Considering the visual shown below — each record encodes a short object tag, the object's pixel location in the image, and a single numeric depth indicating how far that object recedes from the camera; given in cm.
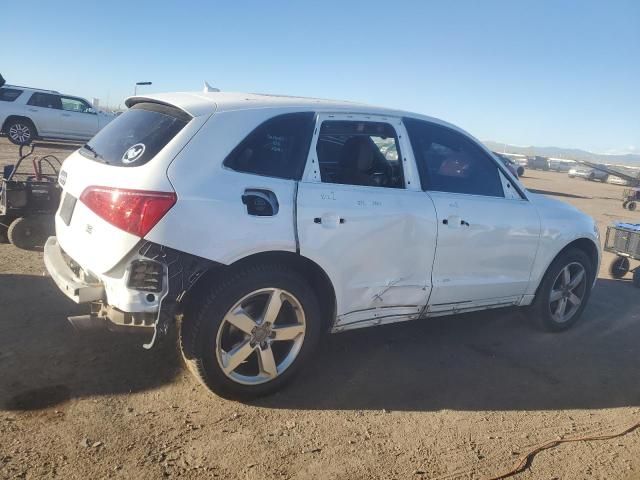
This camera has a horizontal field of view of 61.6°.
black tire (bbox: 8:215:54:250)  522
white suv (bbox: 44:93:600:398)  289
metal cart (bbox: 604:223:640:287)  707
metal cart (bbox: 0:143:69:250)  508
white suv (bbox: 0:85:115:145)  1588
